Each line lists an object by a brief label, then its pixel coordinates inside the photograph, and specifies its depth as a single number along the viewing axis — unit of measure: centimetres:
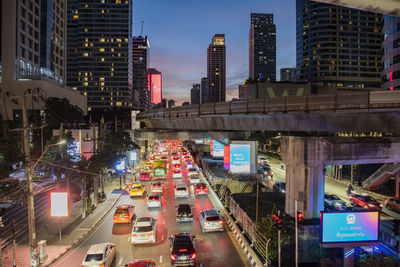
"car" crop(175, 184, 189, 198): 2975
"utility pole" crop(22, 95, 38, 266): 1466
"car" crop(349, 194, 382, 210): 2680
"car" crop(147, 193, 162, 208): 2614
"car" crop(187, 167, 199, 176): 4078
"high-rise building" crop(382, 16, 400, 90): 6165
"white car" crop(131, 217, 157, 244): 1709
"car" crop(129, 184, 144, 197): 3123
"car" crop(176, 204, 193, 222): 2131
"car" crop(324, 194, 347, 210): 2578
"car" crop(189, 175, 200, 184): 3848
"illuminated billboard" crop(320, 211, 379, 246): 1332
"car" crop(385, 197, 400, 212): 2710
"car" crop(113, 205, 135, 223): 2122
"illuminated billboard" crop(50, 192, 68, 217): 1741
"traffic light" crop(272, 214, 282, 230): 1262
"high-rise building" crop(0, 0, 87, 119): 6644
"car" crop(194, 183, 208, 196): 3083
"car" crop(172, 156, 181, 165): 5901
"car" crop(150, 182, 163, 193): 3183
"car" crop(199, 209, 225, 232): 1902
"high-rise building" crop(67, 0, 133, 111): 16712
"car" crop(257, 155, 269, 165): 5697
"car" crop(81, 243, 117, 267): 1323
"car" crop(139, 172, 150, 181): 4131
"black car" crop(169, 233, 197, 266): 1414
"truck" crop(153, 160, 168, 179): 4325
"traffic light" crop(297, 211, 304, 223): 1267
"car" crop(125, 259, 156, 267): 1240
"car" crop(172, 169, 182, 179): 4310
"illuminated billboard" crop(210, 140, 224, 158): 5063
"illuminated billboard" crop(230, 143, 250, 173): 3472
